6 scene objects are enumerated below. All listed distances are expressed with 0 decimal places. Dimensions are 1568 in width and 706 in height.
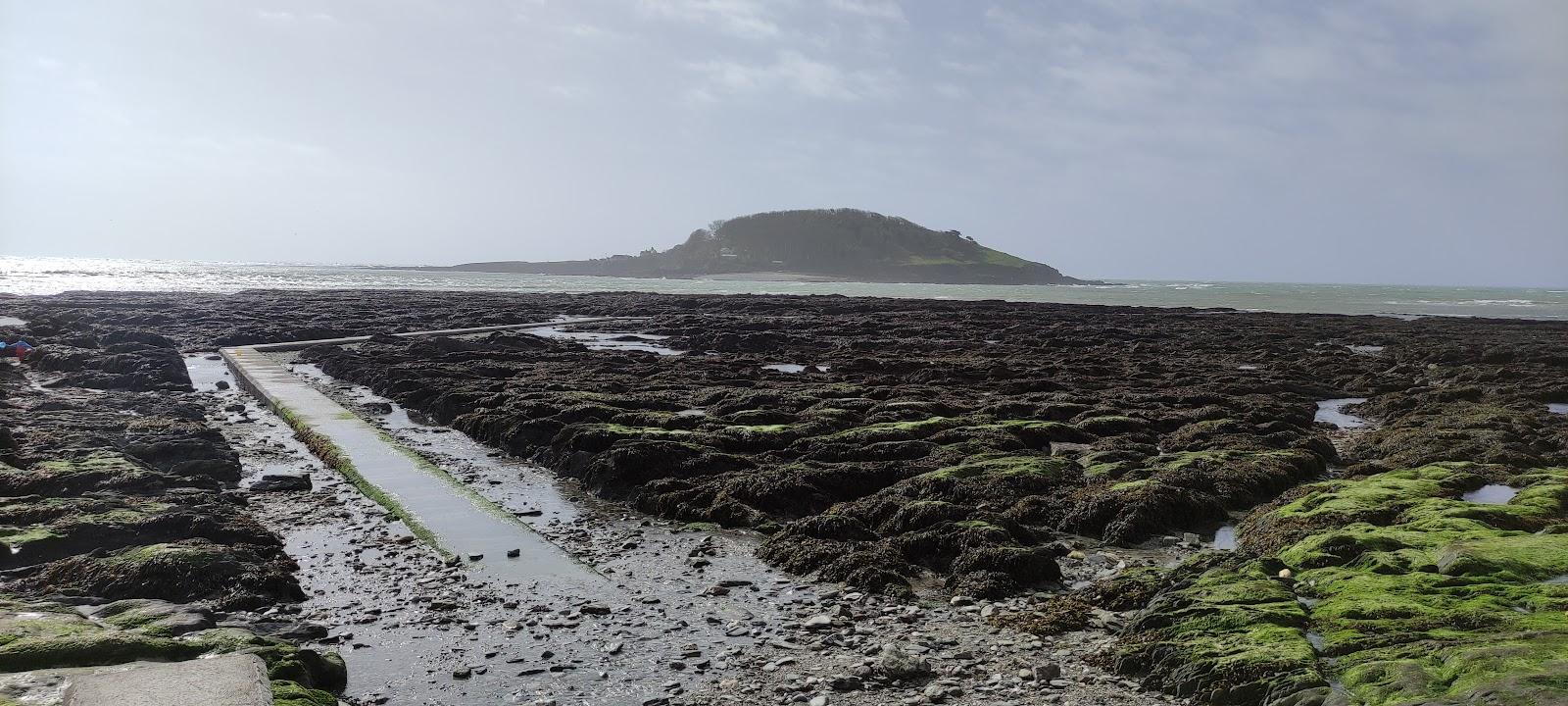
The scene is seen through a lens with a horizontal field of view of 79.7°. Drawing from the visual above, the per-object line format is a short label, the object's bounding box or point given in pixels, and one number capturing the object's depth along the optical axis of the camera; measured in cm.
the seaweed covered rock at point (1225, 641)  511
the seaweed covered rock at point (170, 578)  650
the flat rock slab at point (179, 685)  420
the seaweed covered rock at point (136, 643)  475
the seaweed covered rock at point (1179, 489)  888
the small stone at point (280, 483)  1017
